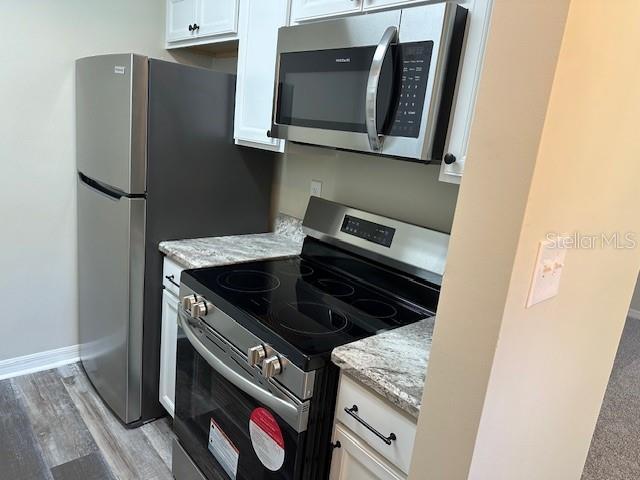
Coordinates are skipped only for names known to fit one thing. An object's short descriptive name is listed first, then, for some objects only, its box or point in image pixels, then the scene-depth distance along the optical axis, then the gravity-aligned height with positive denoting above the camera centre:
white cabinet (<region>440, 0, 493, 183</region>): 1.19 +0.19
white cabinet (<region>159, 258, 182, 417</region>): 1.97 -0.94
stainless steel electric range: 1.24 -0.58
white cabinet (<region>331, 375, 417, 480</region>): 1.08 -0.73
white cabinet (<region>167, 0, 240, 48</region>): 2.02 +0.46
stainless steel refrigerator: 1.88 -0.31
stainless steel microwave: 1.23 +0.18
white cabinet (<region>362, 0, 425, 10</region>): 1.34 +0.40
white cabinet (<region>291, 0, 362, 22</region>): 1.49 +0.42
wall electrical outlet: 2.18 -0.26
